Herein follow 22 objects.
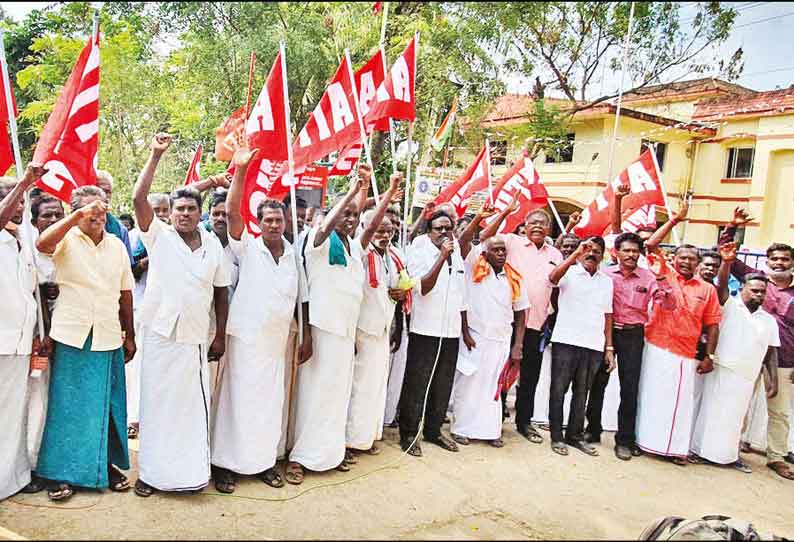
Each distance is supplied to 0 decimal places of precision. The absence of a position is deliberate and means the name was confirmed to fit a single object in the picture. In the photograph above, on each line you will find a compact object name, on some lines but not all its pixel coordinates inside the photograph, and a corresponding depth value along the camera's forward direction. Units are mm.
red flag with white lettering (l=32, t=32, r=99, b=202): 3398
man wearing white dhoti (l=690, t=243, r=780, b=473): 5047
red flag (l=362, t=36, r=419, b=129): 4727
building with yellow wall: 10414
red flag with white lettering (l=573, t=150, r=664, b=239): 6406
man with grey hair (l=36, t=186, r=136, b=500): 3324
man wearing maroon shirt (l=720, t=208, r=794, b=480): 5238
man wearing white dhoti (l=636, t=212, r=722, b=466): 5008
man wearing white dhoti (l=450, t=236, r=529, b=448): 4926
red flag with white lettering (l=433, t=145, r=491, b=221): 7066
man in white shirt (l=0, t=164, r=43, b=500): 3205
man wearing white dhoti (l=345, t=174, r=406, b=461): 4223
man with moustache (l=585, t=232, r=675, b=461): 4988
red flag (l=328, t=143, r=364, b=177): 5145
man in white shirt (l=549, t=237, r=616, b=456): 4898
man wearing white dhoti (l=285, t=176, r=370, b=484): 3889
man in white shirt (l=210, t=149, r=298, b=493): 3666
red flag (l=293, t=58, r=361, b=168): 4406
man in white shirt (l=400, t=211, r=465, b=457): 4625
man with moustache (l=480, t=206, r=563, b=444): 5203
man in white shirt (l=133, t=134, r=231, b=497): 3414
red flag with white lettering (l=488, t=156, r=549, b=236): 6625
